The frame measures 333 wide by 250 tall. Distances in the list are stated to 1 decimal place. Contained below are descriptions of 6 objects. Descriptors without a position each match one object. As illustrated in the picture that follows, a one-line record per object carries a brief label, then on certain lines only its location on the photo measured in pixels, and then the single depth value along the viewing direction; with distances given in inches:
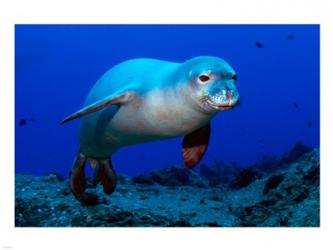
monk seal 146.3
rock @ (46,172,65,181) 403.2
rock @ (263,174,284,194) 306.4
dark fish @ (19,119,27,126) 306.2
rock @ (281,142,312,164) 607.2
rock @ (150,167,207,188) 473.1
